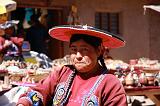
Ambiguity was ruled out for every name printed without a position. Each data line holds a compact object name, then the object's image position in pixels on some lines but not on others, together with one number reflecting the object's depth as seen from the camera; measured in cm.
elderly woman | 297
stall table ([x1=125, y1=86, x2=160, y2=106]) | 581
